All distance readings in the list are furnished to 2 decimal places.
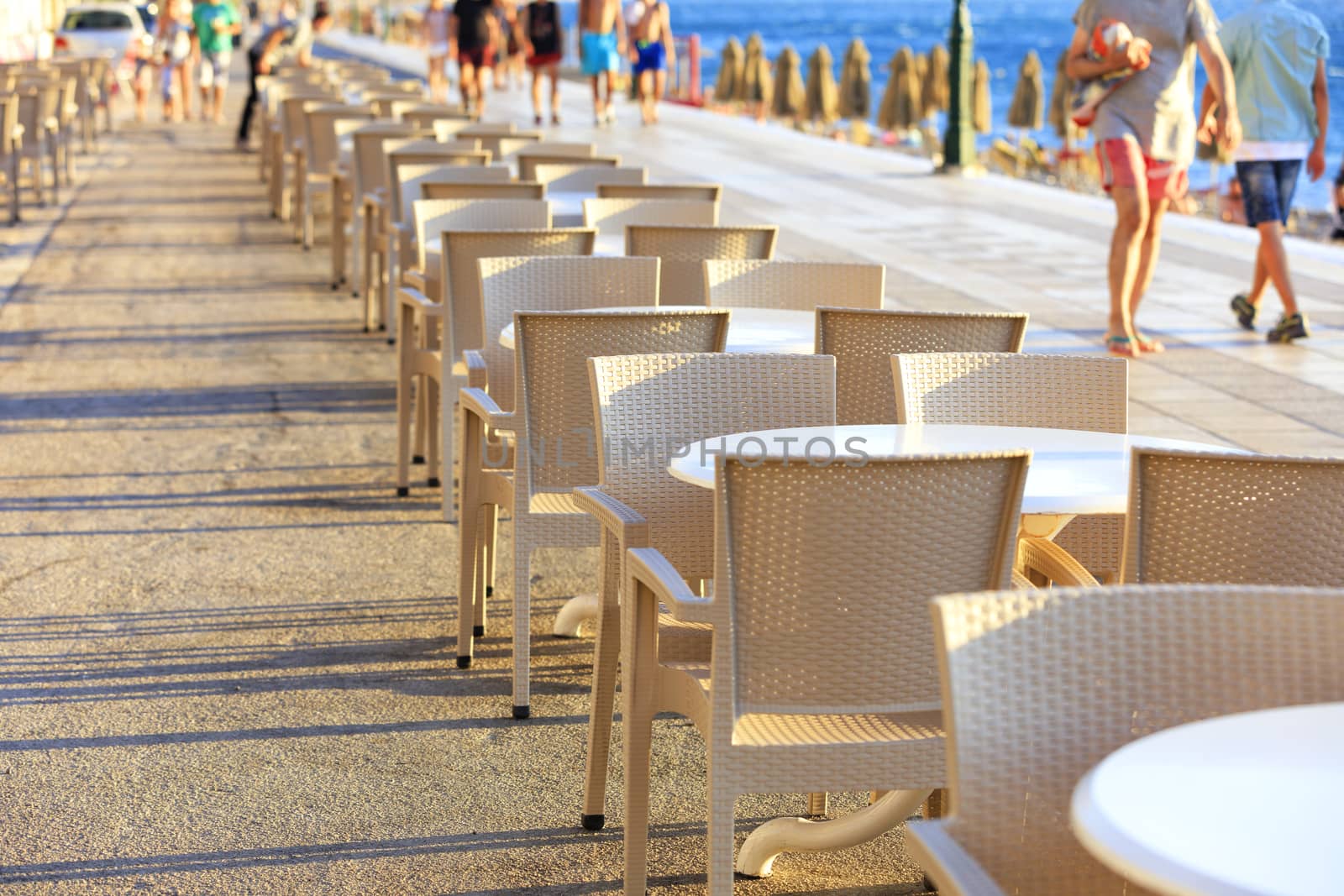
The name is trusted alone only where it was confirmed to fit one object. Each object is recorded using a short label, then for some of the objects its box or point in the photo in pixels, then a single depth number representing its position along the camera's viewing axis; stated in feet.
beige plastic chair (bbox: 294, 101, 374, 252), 37.86
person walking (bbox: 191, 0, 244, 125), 72.28
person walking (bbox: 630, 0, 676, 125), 71.20
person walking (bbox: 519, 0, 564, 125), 67.41
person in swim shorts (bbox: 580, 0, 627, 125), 65.26
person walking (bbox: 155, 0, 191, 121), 75.82
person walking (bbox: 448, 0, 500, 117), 68.28
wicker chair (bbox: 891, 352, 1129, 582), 12.67
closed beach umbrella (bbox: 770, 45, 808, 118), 141.79
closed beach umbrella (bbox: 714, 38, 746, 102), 153.38
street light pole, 52.39
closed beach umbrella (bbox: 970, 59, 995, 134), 120.14
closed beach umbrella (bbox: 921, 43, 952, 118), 123.54
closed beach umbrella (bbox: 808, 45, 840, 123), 138.21
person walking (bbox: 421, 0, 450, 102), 83.15
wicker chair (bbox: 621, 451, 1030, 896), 9.04
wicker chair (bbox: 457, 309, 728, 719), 14.08
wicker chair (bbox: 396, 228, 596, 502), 18.51
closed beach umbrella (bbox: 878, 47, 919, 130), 129.59
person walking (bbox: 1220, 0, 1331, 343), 27.37
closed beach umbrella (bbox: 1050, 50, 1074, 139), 112.21
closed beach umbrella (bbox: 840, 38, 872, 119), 140.67
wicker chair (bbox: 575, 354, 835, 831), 12.01
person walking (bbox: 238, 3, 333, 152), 63.10
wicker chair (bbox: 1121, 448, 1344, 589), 9.18
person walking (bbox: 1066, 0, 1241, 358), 25.46
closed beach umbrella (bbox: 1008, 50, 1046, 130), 130.41
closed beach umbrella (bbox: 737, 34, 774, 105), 144.25
